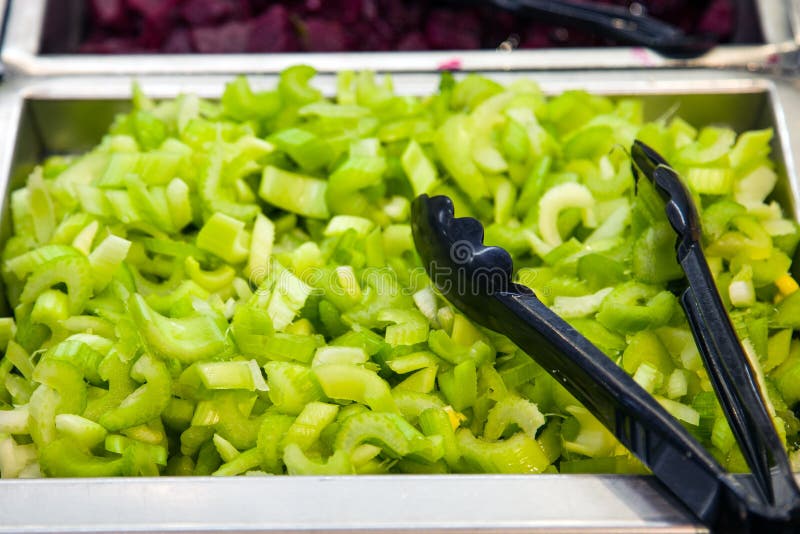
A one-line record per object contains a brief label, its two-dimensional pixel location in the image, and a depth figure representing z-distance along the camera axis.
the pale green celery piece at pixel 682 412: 0.39
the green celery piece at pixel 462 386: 0.40
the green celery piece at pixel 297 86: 0.48
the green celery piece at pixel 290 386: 0.39
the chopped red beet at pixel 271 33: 0.55
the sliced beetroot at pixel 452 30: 0.57
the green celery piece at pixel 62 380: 0.40
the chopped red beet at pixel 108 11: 0.57
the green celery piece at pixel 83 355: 0.40
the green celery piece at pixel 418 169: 0.46
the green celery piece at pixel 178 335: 0.40
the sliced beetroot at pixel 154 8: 0.56
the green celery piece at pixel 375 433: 0.38
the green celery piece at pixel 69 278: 0.42
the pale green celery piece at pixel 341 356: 0.40
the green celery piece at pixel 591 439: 0.39
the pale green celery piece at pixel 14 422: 0.40
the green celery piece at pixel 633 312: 0.41
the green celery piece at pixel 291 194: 0.46
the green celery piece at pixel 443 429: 0.39
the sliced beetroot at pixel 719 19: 0.57
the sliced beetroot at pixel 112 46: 0.55
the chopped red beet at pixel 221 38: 0.55
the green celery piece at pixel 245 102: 0.48
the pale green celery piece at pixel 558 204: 0.44
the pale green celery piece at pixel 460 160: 0.46
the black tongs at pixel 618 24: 0.53
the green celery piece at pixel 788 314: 0.42
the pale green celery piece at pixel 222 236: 0.44
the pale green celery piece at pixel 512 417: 0.39
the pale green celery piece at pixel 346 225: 0.45
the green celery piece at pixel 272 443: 0.39
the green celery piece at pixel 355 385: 0.39
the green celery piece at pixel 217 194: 0.45
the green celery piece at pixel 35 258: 0.43
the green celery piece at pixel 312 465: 0.38
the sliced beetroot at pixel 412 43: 0.57
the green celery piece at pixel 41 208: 0.46
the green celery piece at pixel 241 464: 0.39
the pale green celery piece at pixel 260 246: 0.44
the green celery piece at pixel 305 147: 0.46
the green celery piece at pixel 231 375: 0.39
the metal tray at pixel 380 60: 0.52
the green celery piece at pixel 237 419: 0.40
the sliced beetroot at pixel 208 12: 0.56
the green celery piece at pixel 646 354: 0.40
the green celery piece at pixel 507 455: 0.39
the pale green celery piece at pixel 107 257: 0.43
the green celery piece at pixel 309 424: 0.39
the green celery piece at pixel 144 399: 0.39
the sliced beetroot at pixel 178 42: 0.56
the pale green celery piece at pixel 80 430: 0.39
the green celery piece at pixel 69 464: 0.39
